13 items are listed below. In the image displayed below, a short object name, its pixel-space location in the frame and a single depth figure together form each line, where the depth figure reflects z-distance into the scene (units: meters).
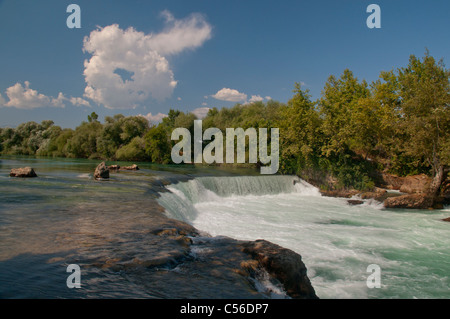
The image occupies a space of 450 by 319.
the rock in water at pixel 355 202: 18.54
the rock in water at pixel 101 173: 17.47
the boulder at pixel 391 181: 21.70
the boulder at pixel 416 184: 19.19
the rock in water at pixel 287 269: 4.61
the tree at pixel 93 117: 69.81
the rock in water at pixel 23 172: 16.17
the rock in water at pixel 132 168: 25.59
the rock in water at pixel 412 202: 16.89
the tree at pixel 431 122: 17.14
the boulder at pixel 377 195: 18.01
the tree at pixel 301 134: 23.83
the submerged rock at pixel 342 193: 21.20
